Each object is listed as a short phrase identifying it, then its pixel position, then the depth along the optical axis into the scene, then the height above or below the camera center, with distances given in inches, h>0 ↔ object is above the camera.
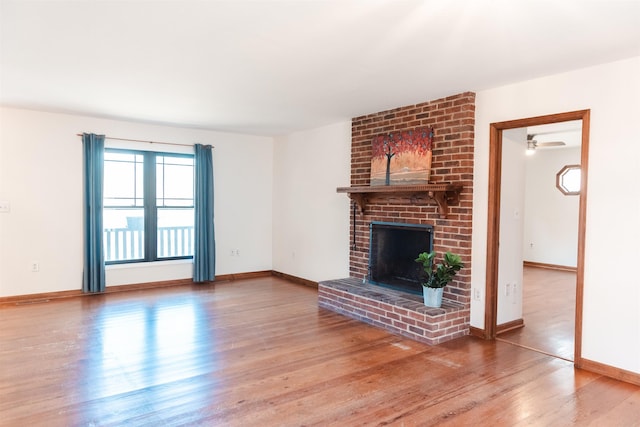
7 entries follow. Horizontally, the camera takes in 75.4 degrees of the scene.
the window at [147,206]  231.0 -2.5
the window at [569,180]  313.4 +20.5
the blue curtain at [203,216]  247.8 -8.3
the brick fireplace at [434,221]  154.6 -6.8
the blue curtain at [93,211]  213.5 -5.3
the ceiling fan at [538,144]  280.8 +44.3
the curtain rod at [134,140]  222.3 +34.1
